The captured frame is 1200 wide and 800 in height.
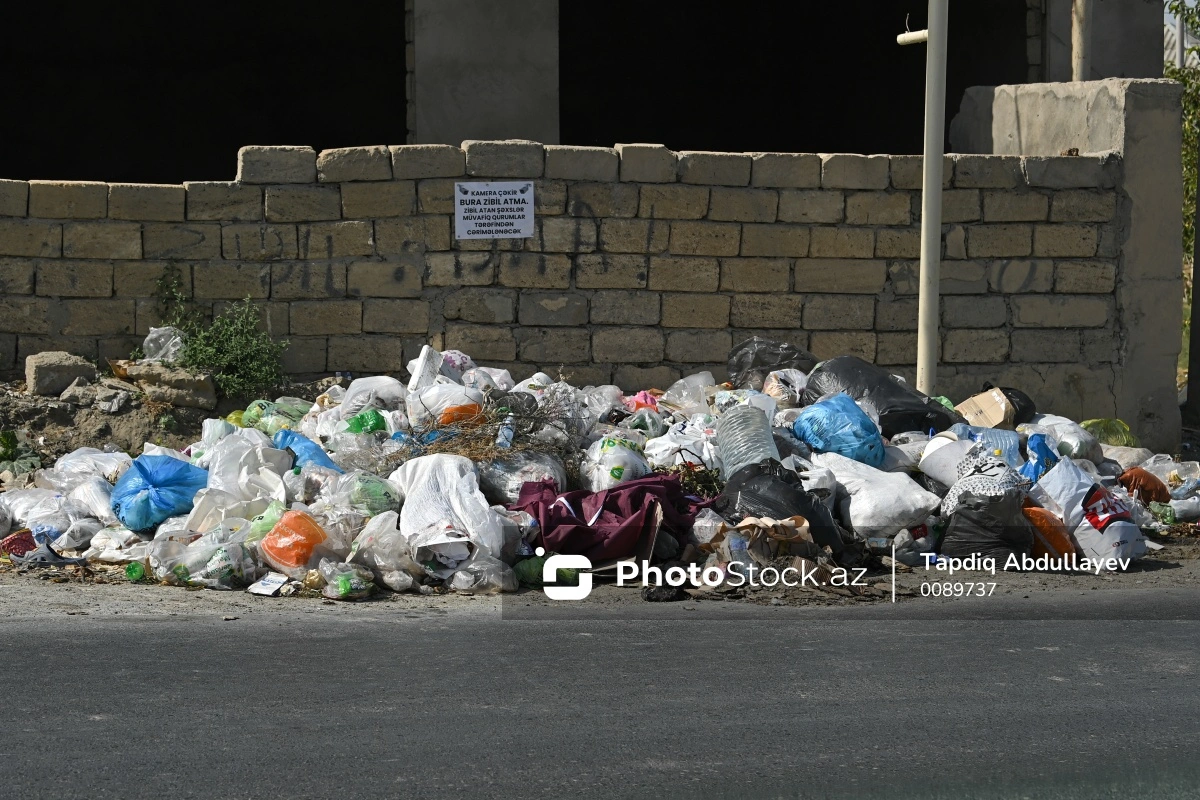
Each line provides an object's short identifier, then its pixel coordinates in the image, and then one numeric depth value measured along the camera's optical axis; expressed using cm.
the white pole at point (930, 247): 895
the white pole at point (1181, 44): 1588
